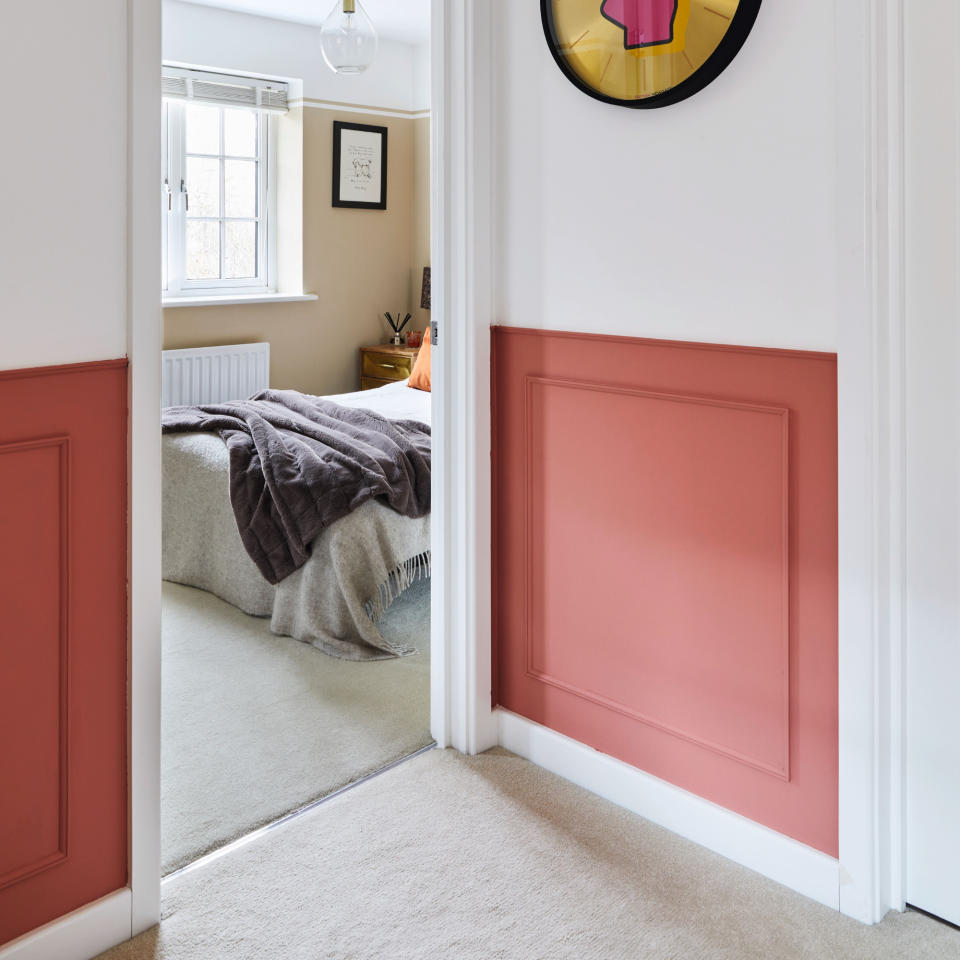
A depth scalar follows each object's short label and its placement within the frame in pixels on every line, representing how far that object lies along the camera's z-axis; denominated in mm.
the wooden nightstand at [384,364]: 5852
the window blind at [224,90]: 5203
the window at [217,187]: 5320
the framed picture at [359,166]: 5824
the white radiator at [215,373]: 5297
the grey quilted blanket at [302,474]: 3195
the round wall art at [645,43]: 1819
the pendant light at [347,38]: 3639
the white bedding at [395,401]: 4203
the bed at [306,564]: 3150
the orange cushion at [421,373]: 4898
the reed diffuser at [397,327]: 6121
